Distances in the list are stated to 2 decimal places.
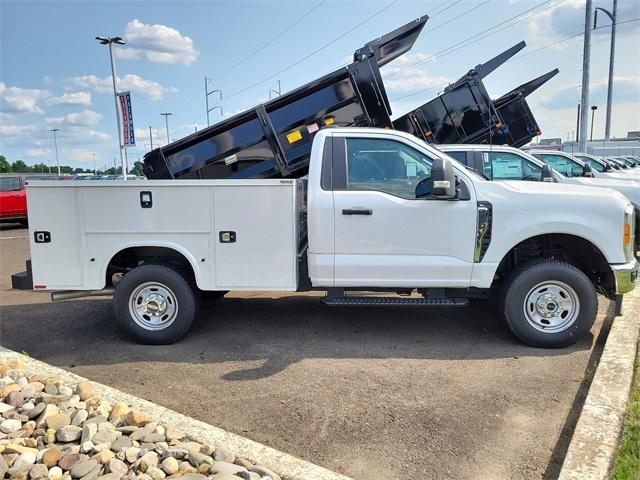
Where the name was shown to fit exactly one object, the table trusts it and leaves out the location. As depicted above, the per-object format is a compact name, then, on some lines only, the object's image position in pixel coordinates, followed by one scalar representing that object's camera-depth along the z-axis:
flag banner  25.53
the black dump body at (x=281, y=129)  5.98
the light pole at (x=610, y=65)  26.48
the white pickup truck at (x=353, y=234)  5.04
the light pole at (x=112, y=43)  26.87
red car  17.16
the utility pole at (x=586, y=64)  19.23
